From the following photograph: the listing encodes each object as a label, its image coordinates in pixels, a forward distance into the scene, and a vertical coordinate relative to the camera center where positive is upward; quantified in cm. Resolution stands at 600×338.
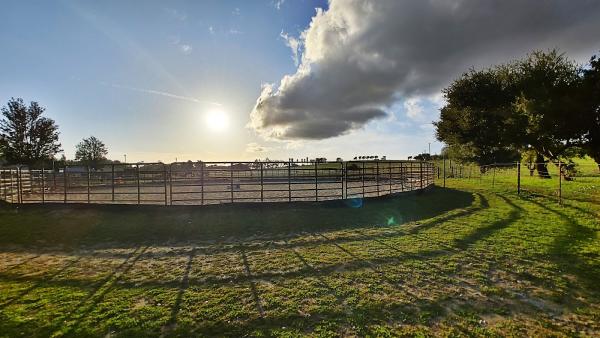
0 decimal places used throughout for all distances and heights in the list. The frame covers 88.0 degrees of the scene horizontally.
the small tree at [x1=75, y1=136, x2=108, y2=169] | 7400 +385
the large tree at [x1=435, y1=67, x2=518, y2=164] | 2938 +476
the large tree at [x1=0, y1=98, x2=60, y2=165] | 4325 +443
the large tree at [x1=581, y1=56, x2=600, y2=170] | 2116 +418
